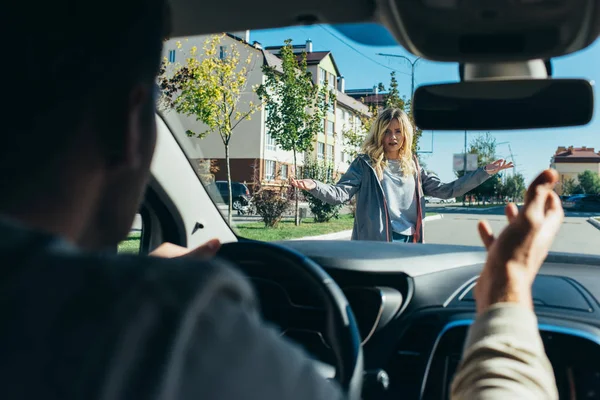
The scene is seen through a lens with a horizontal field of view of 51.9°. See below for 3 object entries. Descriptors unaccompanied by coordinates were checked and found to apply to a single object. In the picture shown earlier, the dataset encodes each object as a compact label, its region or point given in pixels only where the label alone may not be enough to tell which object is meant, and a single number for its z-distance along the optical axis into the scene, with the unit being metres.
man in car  0.62
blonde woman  4.28
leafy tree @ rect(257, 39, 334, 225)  20.03
